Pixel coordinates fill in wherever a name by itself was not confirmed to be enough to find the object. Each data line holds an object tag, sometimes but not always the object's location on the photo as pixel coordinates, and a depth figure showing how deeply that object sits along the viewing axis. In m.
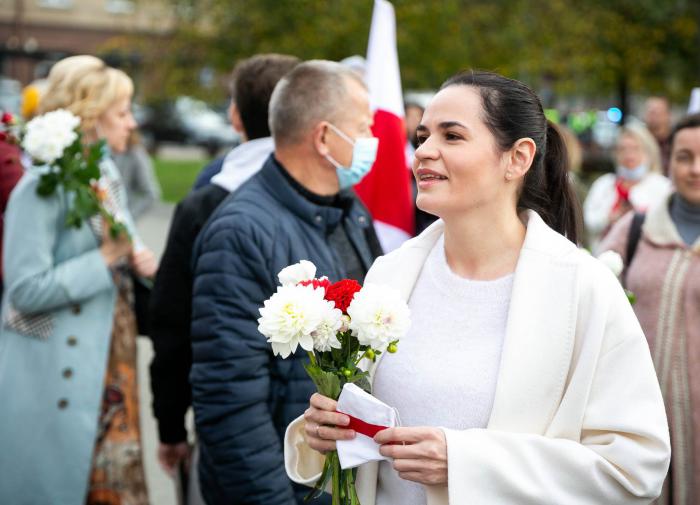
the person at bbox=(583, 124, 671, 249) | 7.76
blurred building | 50.25
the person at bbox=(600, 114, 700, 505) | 3.88
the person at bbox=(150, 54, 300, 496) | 4.13
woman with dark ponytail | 2.35
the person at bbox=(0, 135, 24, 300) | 5.07
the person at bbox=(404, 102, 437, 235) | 8.78
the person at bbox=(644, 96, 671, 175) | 10.26
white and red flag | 5.68
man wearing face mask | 3.31
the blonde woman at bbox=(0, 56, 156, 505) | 4.17
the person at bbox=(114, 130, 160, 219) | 8.41
